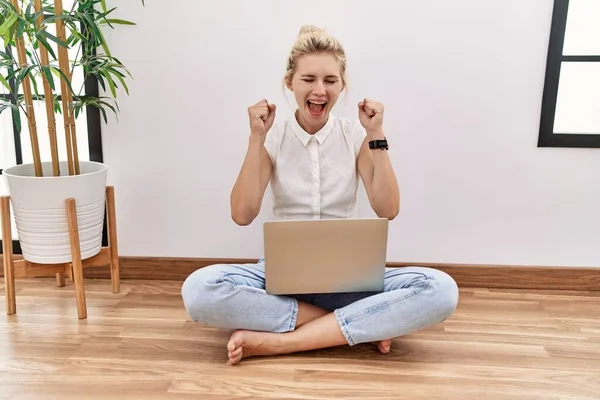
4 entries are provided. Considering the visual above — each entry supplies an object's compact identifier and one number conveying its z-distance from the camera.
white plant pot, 1.76
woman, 1.51
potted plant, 1.69
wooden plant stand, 1.79
